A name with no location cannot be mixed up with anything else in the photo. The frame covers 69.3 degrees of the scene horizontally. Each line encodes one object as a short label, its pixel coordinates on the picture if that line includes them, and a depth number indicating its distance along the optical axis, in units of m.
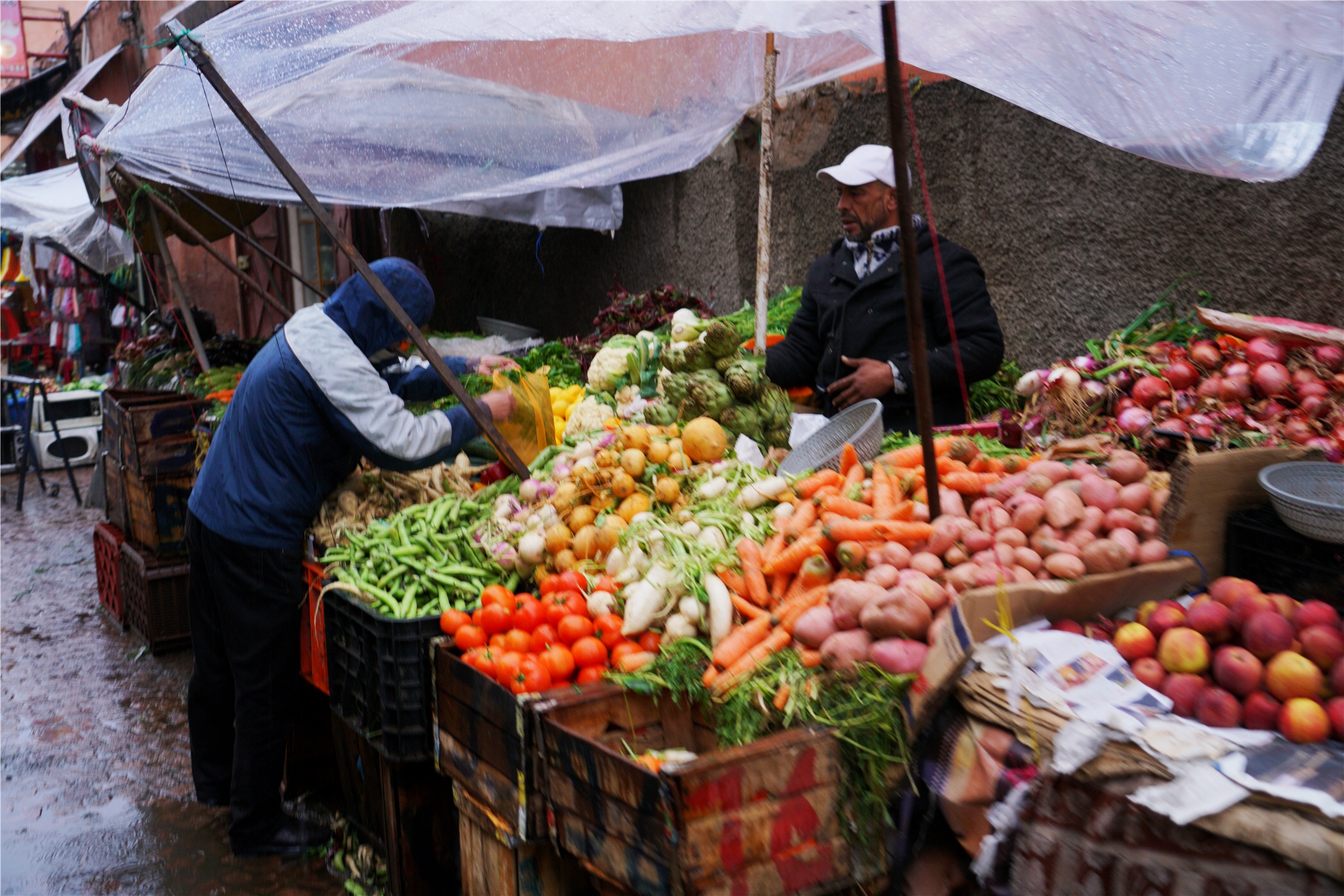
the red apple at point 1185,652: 2.27
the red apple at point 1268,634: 2.18
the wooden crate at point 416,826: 3.53
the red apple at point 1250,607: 2.24
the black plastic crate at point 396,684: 3.34
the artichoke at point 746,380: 4.41
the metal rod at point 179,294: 7.58
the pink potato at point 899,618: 2.53
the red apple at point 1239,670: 2.17
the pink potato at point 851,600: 2.61
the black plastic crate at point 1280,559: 2.53
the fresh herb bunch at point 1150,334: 4.30
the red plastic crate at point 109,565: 7.20
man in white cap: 4.30
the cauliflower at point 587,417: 5.05
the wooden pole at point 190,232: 6.72
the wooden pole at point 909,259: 2.42
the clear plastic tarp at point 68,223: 11.84
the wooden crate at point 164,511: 6.45
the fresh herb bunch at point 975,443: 3.49
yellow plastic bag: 4.71
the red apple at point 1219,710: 2.14
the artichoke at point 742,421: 4.35
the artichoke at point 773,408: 4.43
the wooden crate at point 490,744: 2.77
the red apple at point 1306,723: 2.05
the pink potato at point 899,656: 2.47
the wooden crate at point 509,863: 2.95
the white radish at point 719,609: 2.98
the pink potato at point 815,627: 2.66
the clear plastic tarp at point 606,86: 2.92
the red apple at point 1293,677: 2.10
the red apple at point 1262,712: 2.12
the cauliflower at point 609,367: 5.74
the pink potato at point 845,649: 2.54
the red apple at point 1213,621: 2.29
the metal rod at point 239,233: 7.19
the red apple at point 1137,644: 2.38
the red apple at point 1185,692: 2.21
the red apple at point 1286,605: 2.27
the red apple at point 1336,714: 2.06
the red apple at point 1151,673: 2.29
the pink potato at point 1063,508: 2.70
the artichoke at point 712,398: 4.41
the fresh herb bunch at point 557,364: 6.69
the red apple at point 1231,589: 2.33
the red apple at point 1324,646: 2.13
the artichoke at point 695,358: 4.79
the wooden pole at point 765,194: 5.05
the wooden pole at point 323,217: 3.86
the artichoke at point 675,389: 4.60
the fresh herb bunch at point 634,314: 7.12
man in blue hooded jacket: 3.75
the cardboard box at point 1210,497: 2.74
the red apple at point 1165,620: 2.37
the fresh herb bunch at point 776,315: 6.16
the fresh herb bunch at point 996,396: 5.13
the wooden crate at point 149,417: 6.44
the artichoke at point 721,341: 4.75
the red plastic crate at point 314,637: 3.86
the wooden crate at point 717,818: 2.19
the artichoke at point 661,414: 4.60
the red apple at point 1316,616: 2.20
